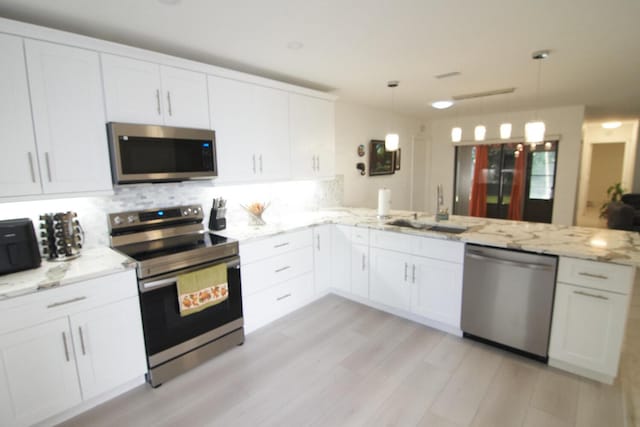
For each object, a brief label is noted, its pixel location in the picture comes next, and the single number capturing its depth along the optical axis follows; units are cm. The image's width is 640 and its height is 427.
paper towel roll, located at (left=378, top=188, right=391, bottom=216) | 350
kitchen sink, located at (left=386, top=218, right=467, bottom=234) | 298
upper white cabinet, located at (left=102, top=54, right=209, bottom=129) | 211
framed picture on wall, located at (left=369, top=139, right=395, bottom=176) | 493
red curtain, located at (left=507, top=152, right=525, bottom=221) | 563
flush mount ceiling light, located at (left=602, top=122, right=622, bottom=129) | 712
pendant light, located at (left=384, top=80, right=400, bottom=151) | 336
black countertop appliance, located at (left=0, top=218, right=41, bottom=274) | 176
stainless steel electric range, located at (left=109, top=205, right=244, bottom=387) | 207
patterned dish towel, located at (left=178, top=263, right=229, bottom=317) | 217
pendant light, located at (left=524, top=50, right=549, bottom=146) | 251
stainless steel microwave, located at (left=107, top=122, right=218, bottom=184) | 212
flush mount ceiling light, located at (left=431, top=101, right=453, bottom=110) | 329
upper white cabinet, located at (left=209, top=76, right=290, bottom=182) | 271
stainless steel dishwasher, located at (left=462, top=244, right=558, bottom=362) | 220
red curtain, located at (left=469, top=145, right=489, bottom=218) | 603
